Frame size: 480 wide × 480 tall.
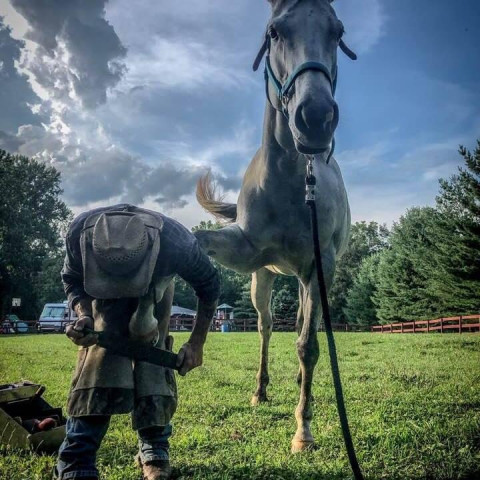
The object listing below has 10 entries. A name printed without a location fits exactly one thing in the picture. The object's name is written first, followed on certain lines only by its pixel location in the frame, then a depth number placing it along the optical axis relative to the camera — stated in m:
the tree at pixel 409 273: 34.78
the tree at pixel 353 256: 53.19
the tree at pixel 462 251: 28.16
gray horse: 2.79
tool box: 3.23
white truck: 36.78
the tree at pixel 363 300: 44.59
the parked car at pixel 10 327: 30.23
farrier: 2.10
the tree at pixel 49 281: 48.02
